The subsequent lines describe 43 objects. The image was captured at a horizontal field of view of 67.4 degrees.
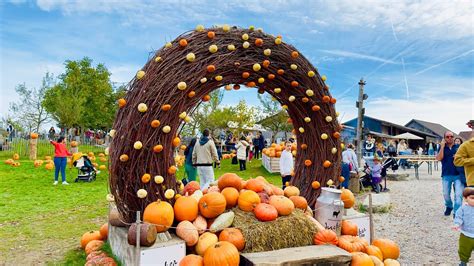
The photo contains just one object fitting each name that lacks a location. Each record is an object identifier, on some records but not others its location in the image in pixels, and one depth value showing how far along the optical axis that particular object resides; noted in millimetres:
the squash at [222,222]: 3818
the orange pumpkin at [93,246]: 4605
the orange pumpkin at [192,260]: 3482
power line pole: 14945
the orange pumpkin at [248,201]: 4070
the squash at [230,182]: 4371
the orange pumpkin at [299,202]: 4441
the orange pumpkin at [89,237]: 4992
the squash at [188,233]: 3670
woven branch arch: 3648
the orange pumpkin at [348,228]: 4695
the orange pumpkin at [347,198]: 5016
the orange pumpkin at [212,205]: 3865
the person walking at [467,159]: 5616
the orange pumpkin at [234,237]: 3655
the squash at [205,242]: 3668
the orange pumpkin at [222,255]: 3387
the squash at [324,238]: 4004
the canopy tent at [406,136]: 32131
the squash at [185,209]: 3781
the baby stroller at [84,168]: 11719
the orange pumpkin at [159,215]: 3570
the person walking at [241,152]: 14641
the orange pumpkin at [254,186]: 4504
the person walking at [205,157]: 7980
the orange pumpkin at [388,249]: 4661
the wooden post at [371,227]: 4991
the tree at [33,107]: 29984
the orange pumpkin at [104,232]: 4957
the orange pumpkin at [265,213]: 3914
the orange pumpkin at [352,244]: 4219
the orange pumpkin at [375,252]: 4363
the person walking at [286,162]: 8820
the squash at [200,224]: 3797
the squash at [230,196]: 4121
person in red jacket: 10578
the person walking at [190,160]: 8538
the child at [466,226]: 4461
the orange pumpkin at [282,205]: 4082
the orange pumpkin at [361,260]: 3889
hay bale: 3789
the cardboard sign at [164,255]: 3406
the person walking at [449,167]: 6898
